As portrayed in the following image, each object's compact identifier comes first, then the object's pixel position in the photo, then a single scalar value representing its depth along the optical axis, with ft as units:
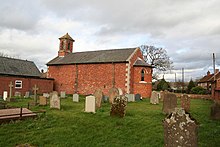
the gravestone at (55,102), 43.98
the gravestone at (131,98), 67.62
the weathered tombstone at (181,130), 14.79
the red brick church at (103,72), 88.89
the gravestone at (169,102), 38.12
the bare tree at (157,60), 143.54
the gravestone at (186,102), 43.88
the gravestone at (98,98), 47.77
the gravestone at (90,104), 39.37
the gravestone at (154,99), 60.85
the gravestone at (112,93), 57.73
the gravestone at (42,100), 50.26
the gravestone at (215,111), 34.22
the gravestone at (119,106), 35.01
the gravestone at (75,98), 64.20
